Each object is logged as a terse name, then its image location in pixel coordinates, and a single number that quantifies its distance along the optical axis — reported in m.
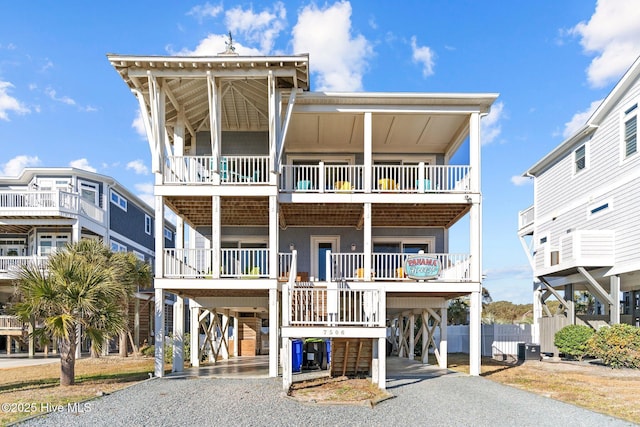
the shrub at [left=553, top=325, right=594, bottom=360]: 18.84
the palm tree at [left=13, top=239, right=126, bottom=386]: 12.28
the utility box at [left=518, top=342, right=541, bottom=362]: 20.67
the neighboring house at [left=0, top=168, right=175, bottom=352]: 23.94
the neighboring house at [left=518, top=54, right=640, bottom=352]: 19.22
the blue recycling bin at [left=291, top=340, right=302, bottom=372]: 15.41
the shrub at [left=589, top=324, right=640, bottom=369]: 16.22
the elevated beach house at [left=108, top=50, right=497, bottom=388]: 15.07
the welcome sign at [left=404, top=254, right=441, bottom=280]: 16.25
